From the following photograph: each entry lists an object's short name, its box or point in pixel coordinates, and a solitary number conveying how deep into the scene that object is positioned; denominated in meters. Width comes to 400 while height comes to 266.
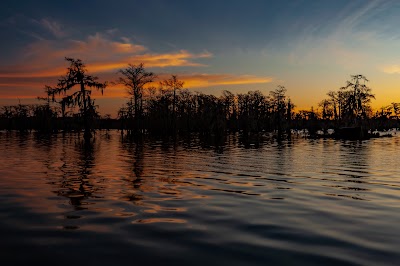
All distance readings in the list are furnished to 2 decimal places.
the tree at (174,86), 74.94
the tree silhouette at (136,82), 60.41
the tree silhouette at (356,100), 62.78
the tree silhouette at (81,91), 42.74
